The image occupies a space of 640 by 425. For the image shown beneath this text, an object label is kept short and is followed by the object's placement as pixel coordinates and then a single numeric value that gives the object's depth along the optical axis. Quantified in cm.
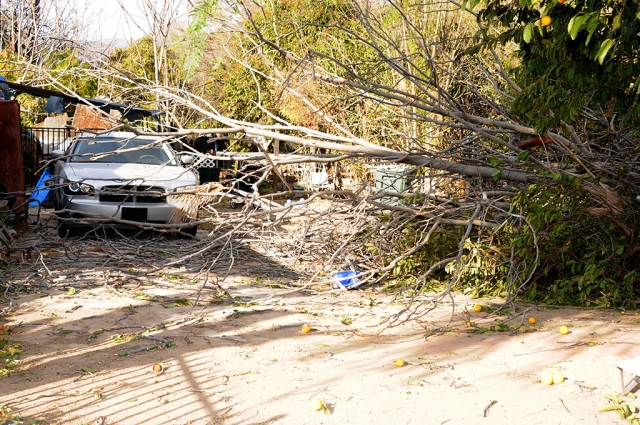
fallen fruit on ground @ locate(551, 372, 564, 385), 448
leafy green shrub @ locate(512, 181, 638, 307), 658
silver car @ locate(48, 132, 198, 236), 967
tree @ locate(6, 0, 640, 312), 662
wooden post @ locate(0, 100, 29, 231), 1070
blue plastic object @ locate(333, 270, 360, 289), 769
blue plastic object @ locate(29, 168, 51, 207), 1262
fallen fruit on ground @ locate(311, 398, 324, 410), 406
